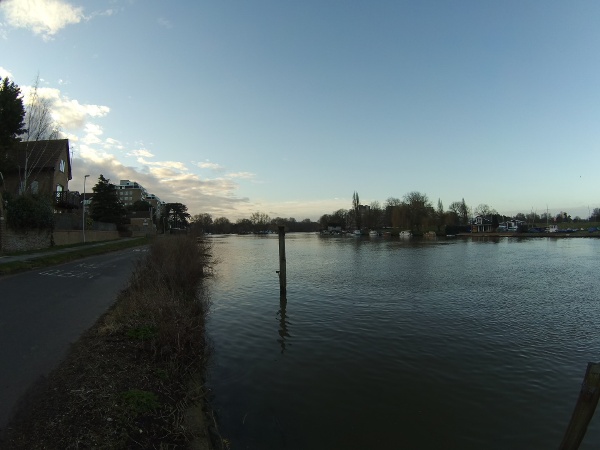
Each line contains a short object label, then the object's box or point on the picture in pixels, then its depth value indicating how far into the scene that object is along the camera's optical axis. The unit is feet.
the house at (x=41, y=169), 120.37
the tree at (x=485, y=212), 490.16
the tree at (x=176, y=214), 427.74
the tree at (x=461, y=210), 456.86
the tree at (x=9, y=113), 92.48
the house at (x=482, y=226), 424.87
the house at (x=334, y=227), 564.84
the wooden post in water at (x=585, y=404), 12.34
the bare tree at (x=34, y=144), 122.93
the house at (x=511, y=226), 416.38
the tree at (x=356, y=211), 525.75
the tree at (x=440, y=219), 394.50
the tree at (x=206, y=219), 574.39
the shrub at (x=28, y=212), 83.92
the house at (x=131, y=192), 500.49
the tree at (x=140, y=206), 361.10
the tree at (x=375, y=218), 507.30
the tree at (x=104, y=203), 196.78
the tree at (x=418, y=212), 393.09
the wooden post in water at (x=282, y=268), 57.77
